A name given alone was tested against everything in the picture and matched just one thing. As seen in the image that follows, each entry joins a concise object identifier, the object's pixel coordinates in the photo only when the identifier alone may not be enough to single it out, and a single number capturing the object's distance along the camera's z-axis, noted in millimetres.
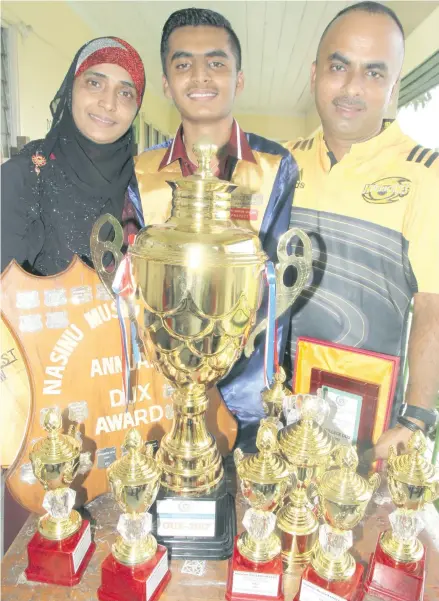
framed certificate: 1001
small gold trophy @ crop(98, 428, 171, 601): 649
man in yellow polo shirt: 938
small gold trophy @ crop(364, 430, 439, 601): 674
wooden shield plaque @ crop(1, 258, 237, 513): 813
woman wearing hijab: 987
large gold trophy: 682
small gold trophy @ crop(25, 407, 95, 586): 691
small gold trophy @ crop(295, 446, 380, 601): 638
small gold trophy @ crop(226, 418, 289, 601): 660
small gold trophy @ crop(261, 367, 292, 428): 952
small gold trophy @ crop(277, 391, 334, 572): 731
